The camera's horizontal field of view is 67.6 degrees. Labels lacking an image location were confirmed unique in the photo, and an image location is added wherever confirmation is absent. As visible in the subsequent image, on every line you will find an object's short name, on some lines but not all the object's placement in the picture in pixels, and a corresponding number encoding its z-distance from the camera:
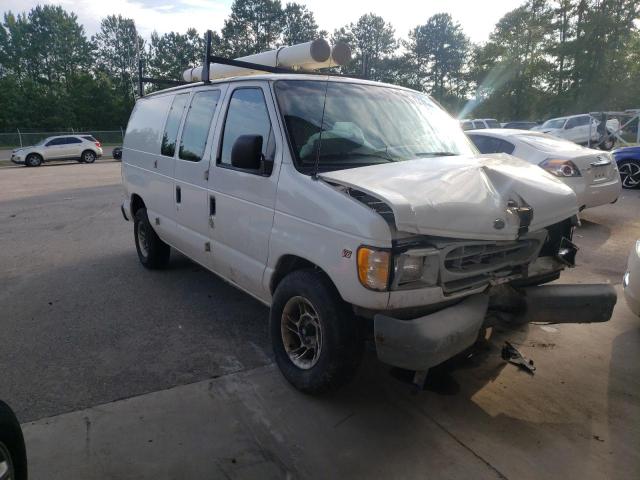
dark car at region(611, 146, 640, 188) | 11.70
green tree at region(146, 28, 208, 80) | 60.61
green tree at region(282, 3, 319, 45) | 69.75
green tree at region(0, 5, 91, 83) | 63.09
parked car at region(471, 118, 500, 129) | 27.07
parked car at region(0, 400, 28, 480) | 2.01
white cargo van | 2.67
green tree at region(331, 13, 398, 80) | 68.56
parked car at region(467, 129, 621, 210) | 7.39
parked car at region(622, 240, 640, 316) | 3.90
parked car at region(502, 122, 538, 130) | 27.31
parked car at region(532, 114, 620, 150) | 23.41
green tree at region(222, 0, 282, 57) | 67.19
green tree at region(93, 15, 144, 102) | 71.25
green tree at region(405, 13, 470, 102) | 69.88
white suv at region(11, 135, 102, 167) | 25.72
